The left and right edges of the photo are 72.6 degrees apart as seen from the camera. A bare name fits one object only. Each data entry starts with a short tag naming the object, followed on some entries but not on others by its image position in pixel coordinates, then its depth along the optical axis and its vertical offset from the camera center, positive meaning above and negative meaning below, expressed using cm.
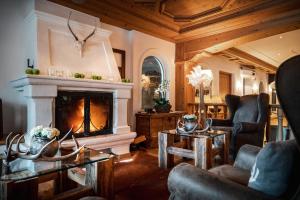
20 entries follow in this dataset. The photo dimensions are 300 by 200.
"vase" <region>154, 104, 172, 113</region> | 452 -15
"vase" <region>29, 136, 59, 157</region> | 162 -36
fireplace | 288 +21
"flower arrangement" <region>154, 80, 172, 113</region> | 454 -4
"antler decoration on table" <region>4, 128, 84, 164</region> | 147 -40
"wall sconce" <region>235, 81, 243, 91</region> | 865 +69
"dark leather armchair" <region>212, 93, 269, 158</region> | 333 -33
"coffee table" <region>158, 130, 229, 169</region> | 258 -66
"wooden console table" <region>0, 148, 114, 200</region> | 125 -52
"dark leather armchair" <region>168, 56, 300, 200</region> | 92 -43
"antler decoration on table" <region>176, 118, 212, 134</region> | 289 -41
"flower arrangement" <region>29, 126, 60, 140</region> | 166 -26
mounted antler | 341 +101
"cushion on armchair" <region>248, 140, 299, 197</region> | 101 -33
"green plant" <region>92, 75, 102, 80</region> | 336 +40
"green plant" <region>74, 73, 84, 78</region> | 316 +41
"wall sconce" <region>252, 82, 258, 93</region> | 1021 +72
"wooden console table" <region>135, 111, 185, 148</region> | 423 -50
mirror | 496 +59
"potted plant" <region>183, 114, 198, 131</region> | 290 -30
